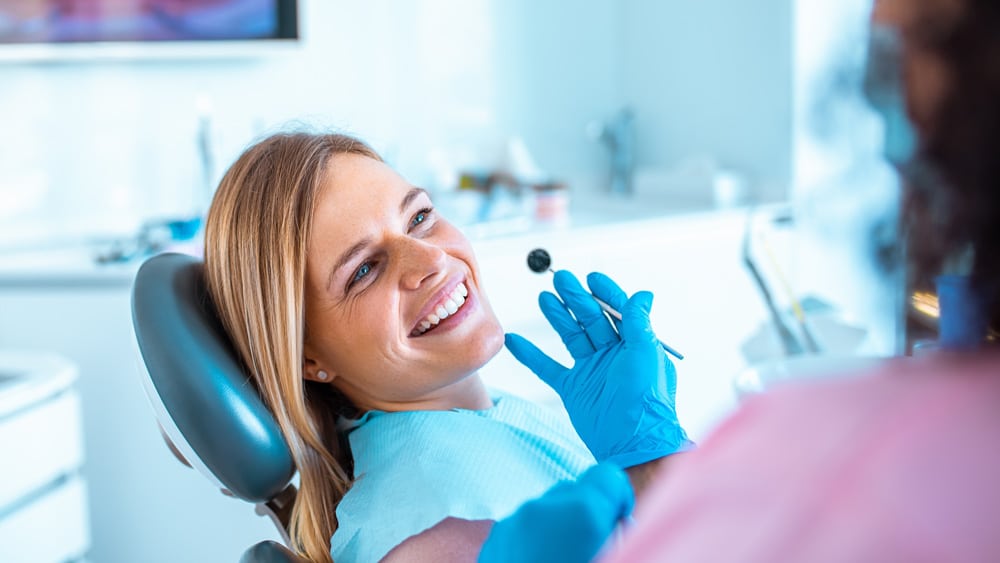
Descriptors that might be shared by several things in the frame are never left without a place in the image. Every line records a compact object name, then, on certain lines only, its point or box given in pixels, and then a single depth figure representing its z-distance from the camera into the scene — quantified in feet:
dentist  1.36
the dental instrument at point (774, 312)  5.28
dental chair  3.24
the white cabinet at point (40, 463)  5.09
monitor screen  7.28
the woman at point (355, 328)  3.50
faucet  9.59
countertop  6.32
